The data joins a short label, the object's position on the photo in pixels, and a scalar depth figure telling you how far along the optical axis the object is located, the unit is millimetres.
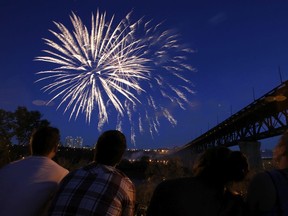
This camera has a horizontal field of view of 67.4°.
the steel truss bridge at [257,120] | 21439
